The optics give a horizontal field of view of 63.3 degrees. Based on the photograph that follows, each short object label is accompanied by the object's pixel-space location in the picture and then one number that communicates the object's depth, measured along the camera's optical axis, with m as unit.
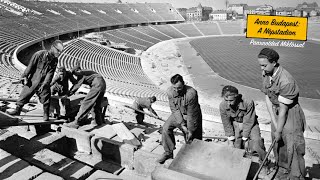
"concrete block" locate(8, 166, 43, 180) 4.00
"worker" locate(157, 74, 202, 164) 5.21
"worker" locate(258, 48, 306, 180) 3.82
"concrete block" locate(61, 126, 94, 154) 5.94
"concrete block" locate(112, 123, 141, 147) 6.04
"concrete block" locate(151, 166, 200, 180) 3.12
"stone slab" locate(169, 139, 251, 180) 3.32
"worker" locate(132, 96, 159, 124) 9.46
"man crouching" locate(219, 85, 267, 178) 5.07
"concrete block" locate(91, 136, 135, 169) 5.49
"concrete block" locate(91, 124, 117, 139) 6.52
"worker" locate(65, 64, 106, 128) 6.57
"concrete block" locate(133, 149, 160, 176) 5.12
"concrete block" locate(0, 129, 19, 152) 5.16
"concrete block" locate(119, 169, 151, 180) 5.24
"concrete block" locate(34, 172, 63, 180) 3.94
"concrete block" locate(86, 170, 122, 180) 4.25
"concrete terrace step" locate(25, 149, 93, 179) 4.69
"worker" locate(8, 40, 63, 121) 6.26
